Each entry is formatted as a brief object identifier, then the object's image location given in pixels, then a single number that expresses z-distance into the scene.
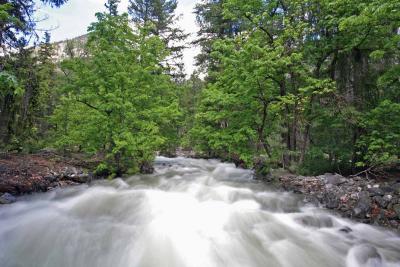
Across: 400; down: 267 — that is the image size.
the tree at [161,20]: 22.44
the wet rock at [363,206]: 7.20
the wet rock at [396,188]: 7.19
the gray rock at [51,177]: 9.21
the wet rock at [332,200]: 7.87
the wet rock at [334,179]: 8.62
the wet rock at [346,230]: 6.60
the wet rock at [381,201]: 7.05
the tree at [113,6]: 15.69
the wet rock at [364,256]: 5.27
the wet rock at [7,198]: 7.47
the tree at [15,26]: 8.50
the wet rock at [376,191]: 7.29
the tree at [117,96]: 10.91
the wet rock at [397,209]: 6.78
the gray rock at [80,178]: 10.04
